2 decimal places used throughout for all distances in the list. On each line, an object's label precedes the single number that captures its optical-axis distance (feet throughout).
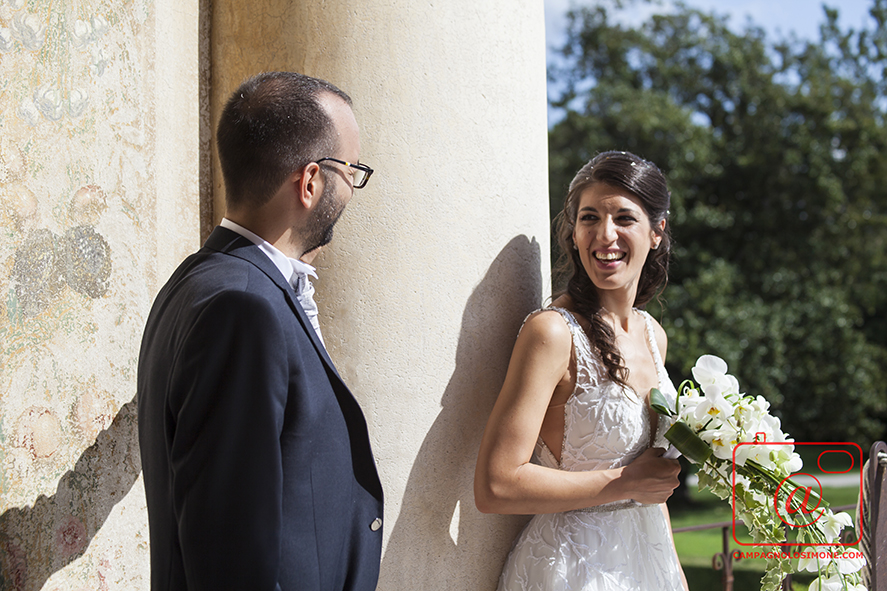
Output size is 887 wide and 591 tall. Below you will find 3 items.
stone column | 7.20
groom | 4.32
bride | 7.20
